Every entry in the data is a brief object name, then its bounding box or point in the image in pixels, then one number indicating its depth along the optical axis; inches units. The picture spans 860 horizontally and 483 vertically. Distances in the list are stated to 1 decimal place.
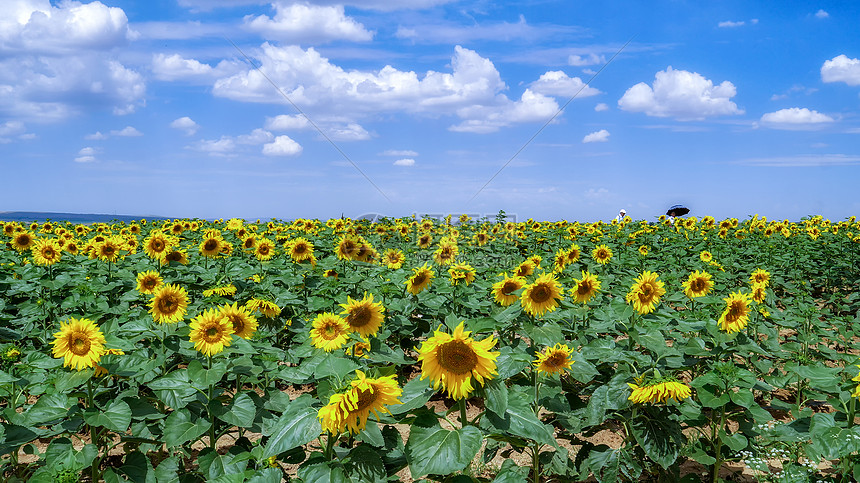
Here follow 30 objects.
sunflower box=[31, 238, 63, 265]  310.5
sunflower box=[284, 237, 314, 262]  308.5
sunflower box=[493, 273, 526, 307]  198.2
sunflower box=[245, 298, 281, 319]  212.2
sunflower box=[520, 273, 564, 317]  174.9
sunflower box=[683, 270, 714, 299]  243.9
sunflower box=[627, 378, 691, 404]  127.9
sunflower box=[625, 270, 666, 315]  196.7
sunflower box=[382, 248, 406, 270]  319.2
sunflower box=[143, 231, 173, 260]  279.7
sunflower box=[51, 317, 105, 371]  142.3
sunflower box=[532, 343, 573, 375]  160.4
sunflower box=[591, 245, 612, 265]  328.5
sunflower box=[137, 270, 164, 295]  223.9
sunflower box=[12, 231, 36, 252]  386.6
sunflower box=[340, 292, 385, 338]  158.2
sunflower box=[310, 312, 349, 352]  156.9
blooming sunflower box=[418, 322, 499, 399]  93.8
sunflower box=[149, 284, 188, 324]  182.5
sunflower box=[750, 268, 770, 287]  302.3
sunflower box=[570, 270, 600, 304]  214.4
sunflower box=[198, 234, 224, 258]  299.9
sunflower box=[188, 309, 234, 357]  151.6
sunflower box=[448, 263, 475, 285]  246.1
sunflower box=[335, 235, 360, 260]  333.7
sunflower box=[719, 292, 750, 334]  179.3
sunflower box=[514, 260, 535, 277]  217.6
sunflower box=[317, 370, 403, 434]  88.1
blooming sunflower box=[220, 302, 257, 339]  168.4
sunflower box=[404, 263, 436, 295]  243.1
